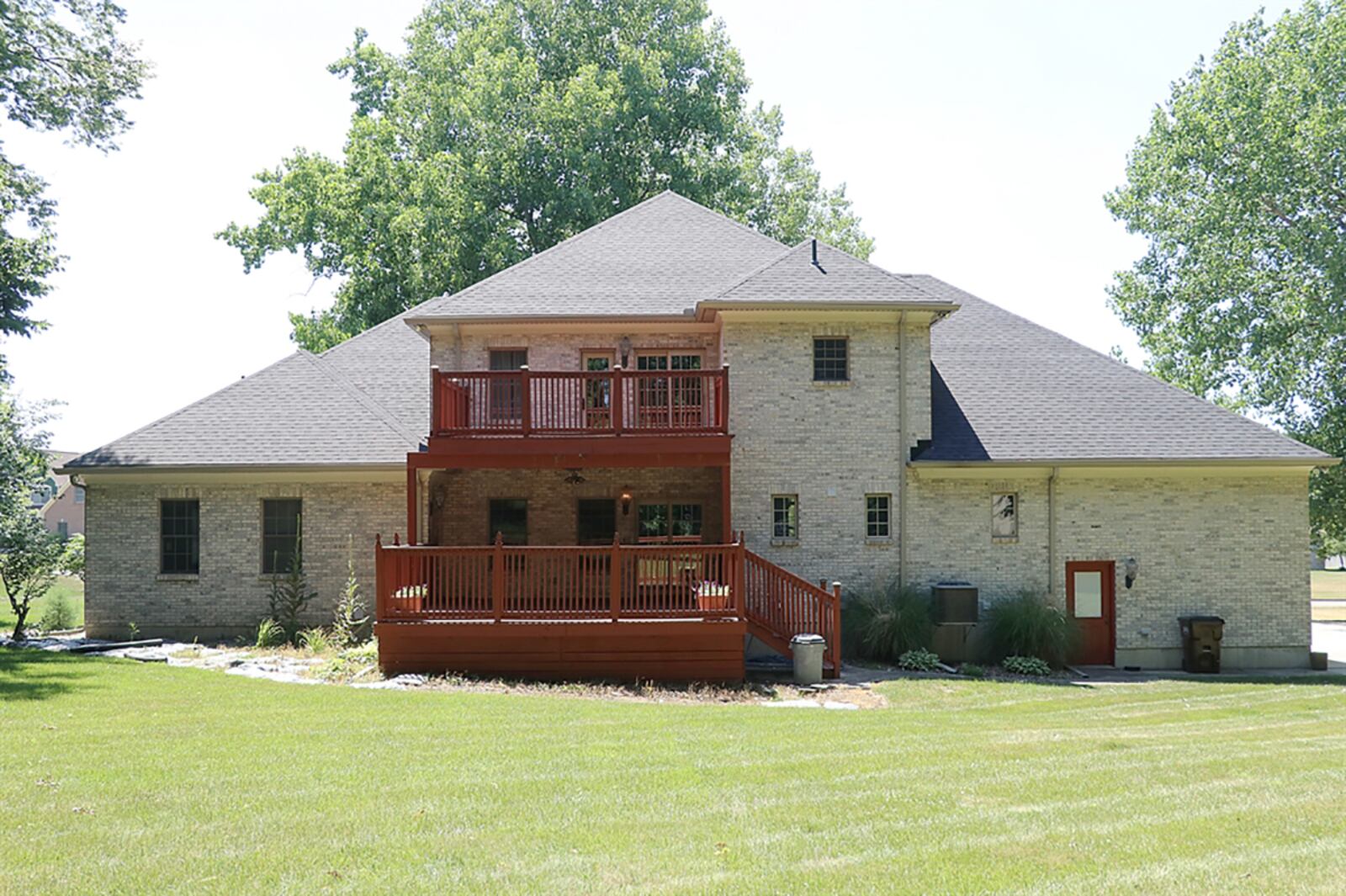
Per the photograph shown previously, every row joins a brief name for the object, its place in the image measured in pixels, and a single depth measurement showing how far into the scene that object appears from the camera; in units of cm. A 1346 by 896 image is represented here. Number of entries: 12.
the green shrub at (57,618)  2169
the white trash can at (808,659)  1513
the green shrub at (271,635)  1816
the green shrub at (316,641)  1744
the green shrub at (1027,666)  1702
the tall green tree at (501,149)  3459
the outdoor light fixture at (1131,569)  1848
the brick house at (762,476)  1827
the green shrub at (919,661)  1673
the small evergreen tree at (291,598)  1880
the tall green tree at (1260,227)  2914
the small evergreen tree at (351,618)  1745
